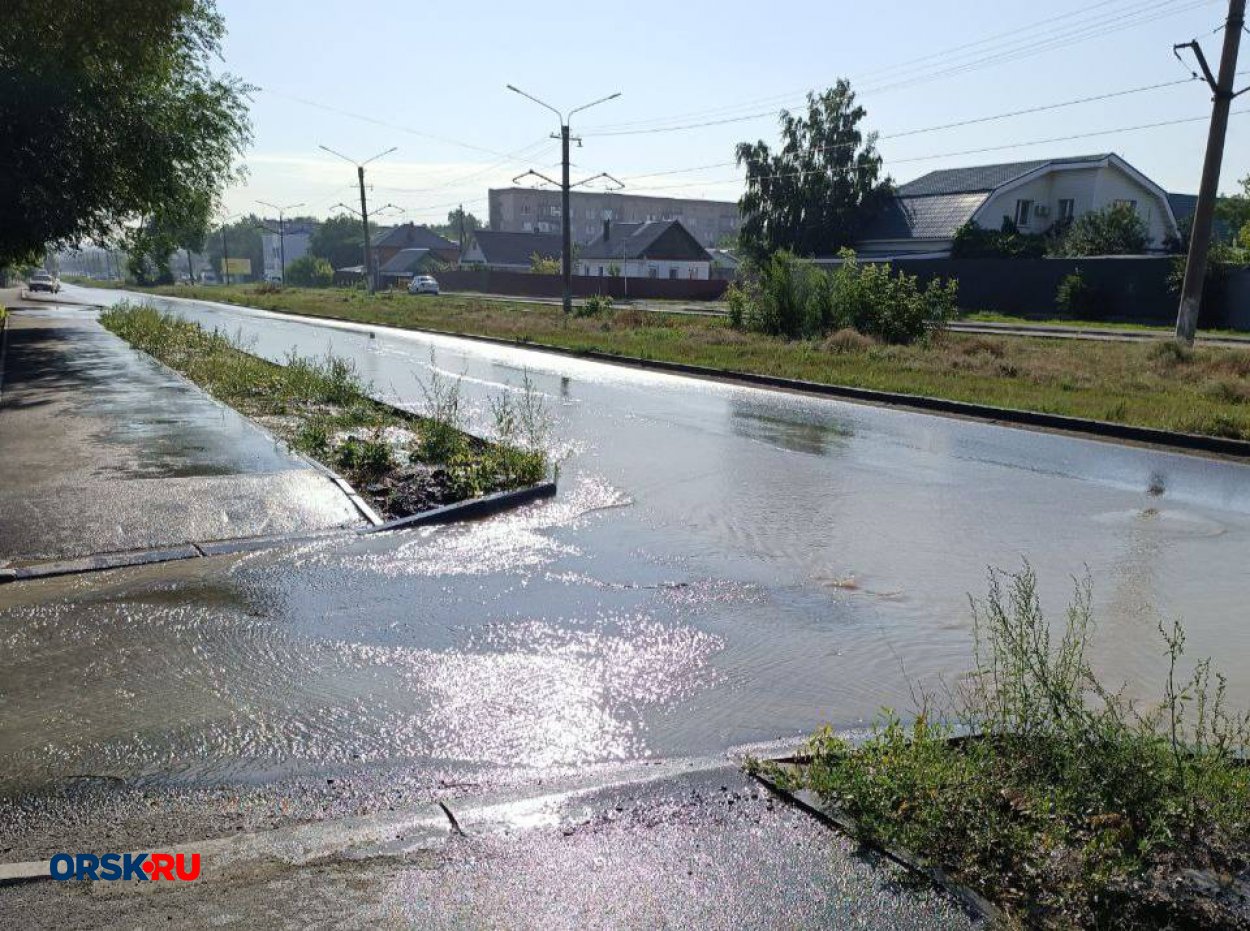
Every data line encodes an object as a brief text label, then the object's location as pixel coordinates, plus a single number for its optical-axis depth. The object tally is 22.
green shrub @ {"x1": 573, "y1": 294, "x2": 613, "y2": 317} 40.00
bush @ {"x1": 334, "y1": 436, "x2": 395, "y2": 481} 9.76
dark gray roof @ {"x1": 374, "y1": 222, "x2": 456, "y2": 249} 125.06
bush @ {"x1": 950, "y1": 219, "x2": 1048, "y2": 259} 48.19
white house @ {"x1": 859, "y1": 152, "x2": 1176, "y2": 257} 53.56
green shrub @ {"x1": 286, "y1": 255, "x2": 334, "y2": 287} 112.44
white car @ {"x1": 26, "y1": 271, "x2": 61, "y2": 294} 71.19
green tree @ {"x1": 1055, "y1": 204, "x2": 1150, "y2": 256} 45.06
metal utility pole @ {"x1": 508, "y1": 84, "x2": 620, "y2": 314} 38.88
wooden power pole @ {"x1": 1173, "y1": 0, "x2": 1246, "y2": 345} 19.38
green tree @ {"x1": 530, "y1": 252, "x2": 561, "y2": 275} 83.38
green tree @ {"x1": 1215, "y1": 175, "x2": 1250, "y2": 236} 64.31
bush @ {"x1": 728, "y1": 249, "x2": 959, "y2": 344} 24.50
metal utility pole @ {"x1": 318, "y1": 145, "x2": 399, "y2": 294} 63.81
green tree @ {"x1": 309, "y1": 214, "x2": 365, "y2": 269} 131.88
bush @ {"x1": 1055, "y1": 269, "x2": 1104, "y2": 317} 37.72
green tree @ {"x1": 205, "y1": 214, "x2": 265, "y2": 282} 176.25
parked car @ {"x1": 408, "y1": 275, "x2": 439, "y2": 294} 76.19
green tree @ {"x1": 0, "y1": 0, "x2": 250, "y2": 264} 19.94
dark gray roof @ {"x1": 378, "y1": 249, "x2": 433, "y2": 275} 113.50
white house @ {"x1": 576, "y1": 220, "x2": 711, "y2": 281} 86.25
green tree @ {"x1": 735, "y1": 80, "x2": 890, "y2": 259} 58.38
